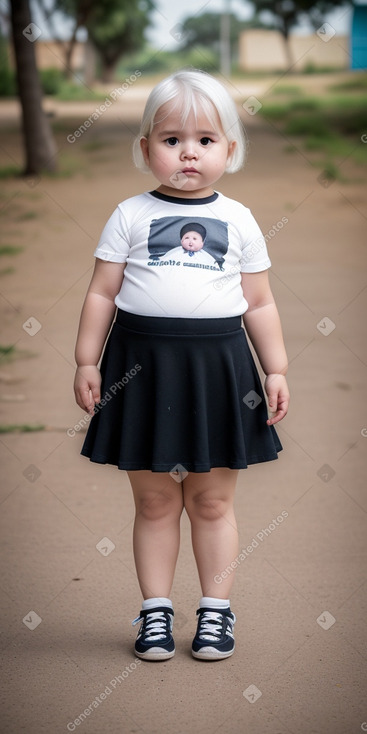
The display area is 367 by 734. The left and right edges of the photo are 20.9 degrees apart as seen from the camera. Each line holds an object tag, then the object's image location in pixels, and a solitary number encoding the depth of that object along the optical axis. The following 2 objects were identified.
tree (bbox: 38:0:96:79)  27.95
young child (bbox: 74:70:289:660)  2.50
